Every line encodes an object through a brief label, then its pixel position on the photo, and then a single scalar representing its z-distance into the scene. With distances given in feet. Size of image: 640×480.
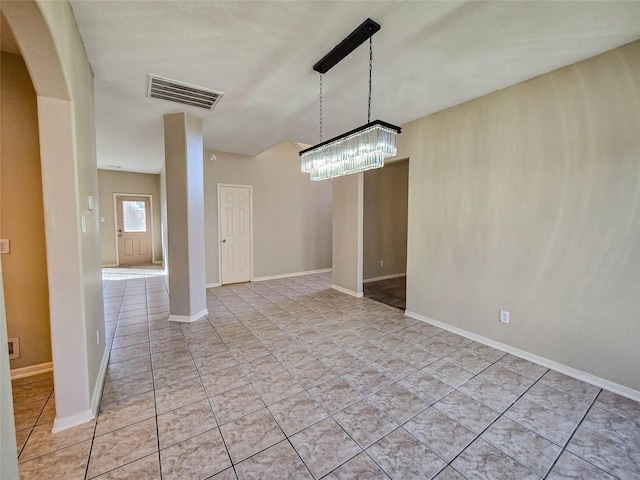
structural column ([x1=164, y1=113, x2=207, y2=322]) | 11.39
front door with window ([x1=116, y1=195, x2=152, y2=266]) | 25.64
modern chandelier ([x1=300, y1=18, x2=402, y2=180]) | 6.75
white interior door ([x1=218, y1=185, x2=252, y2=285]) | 18.10
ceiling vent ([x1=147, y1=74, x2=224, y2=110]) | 8.84
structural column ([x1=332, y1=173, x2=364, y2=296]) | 15.53
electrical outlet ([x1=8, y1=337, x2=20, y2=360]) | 7.66
